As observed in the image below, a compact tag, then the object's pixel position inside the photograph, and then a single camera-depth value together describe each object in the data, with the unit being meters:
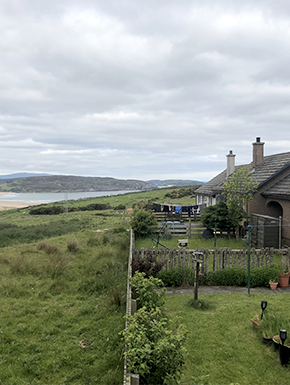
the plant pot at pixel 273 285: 10.34
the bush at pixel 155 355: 4.06
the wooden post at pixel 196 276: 8.79
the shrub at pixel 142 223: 20.92
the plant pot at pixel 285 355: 5.68
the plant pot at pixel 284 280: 10.55
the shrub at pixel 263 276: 10.65
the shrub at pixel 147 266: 10.23
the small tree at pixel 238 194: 19.39
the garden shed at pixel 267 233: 16.77
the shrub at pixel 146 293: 6.97
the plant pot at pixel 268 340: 6.41
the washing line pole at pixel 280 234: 16.38
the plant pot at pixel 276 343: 6.10
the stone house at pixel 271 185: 17.98
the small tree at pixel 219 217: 19.52
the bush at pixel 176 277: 10.70
